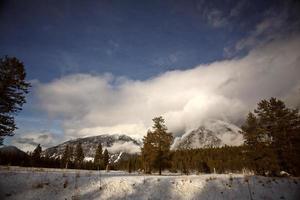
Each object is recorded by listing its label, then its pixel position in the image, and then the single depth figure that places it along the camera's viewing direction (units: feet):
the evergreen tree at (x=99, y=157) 312.17
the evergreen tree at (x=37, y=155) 291.99
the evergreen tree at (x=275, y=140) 91.42
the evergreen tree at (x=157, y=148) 119.65
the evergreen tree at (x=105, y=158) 315.78
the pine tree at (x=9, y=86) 65.57
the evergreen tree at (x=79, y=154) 307.58
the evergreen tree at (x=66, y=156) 318.73
